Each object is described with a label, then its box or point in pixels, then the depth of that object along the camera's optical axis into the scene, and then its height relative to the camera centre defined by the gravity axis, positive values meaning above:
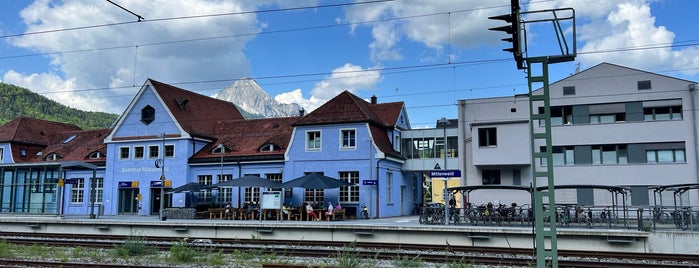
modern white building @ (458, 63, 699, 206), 33.59 +3.61
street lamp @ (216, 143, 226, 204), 39.33 +3.20
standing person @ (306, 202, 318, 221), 32.31 -0.79
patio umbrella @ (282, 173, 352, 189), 30.67 +0.84
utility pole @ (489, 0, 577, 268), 8.23 +1.72
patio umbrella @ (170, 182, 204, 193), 35.19 +0.59
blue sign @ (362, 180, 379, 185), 33.97 +0.92
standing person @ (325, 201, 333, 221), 32.06 -0.84
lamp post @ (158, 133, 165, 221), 32.06 +0.79
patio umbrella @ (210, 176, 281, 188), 32.09 +0.83
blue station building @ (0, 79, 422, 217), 36.31 +2.80
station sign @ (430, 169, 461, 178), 25.72 +1.10
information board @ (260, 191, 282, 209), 31.28 -0.12
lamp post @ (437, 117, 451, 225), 24.52 -0.44
